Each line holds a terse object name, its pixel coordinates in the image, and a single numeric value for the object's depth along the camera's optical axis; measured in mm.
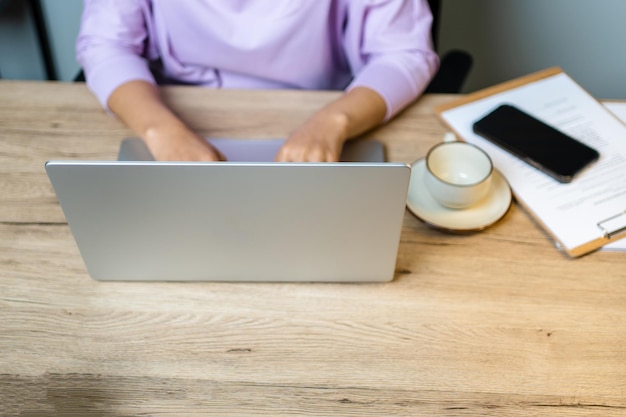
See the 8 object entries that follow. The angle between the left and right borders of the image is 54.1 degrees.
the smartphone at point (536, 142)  865
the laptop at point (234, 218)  613
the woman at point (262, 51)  937
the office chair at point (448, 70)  1220
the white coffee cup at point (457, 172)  788
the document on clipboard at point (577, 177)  797
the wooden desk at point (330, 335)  636
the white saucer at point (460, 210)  795
